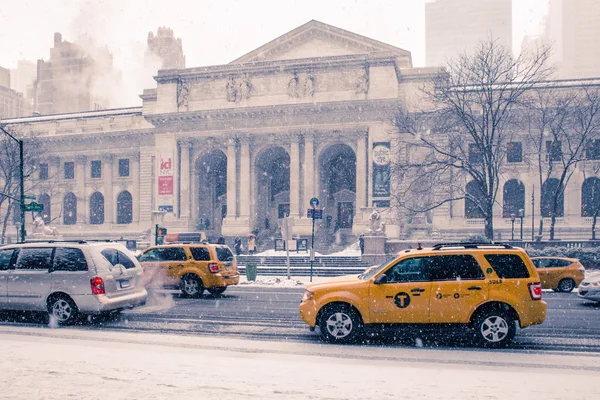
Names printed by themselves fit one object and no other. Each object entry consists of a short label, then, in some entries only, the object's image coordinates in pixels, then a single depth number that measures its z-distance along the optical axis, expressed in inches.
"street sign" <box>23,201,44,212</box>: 1074.3
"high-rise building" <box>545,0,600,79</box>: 5723.4
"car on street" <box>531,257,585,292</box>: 905.0
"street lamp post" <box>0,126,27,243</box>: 1105.1
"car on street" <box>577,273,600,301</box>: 674.2
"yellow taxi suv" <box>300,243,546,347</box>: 395.2
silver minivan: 482.0
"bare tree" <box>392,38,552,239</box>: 1273.4
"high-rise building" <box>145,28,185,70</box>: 5344.5
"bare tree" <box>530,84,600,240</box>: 1604.3
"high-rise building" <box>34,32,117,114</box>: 4832.7
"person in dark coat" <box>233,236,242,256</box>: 1750.7
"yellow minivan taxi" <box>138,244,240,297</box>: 755.4
